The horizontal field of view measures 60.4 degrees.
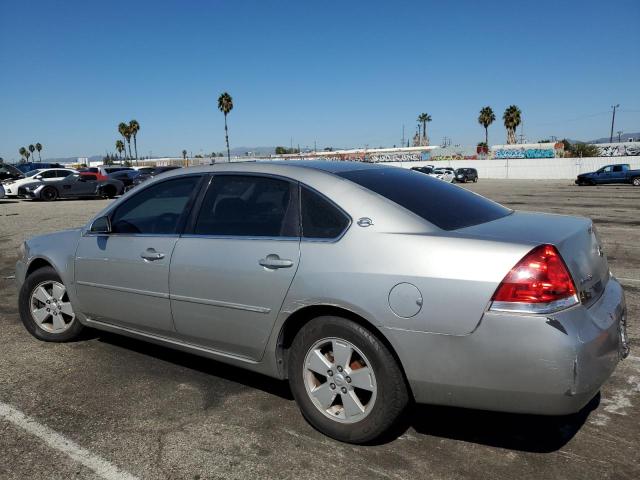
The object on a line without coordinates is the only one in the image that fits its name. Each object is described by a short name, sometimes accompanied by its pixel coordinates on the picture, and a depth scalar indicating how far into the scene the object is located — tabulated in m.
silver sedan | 2.51
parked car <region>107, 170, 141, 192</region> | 28.60
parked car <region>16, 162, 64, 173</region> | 34.27
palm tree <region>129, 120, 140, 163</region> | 91.81
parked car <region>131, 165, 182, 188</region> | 29.09
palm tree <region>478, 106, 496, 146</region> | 87.56
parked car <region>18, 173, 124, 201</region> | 24.94
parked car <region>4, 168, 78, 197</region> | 25.45
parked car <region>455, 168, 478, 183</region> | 46.12
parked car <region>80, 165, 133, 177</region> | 27.12
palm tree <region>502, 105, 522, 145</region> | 80.50
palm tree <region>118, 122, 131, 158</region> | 92.88
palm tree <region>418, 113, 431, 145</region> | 120.19
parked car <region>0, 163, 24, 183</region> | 28.77
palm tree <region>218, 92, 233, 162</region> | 76.69
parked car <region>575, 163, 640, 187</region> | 36.09
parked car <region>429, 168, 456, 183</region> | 43.00
